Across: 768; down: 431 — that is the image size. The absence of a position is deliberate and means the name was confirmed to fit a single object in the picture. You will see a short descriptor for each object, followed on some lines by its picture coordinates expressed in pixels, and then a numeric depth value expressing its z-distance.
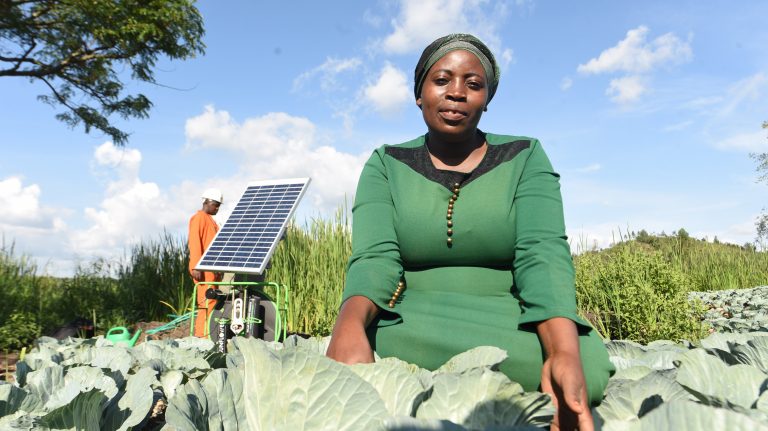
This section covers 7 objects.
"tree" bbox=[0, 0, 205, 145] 9.73
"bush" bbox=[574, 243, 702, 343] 4.70
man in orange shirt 7.24
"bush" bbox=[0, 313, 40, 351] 6.85
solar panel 4.56
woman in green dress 1.36
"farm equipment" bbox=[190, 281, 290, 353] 4.44
